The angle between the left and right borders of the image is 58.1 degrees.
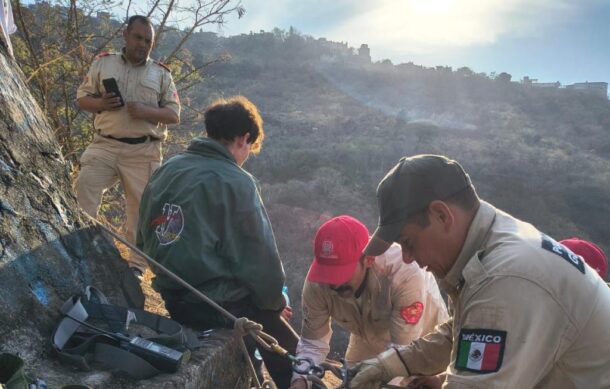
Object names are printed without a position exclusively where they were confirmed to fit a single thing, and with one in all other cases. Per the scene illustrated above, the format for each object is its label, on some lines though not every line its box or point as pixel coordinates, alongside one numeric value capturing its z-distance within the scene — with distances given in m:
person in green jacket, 2.56
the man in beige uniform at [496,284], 1.50
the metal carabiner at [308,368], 2.21
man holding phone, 3.96
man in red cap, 2.86
